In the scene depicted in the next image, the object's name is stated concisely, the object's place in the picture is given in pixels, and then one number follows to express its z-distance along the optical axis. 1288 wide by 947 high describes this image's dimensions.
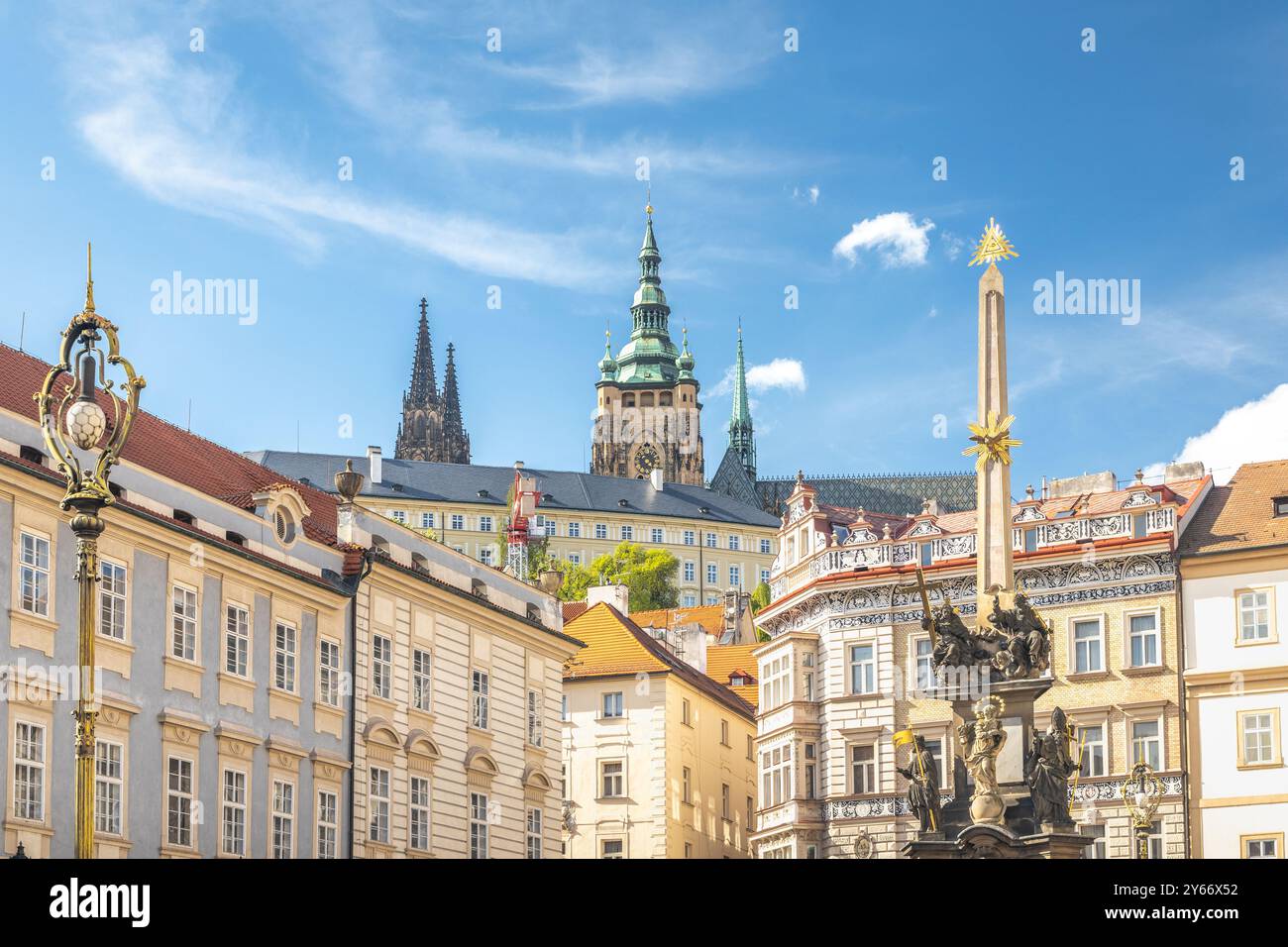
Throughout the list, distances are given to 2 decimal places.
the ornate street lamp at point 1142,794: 48.92
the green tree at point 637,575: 150.50
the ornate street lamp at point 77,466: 19.64
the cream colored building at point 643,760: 69.94
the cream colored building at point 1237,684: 56.72
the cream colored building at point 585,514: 163.50
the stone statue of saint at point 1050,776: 41.31
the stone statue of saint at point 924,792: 42.88
